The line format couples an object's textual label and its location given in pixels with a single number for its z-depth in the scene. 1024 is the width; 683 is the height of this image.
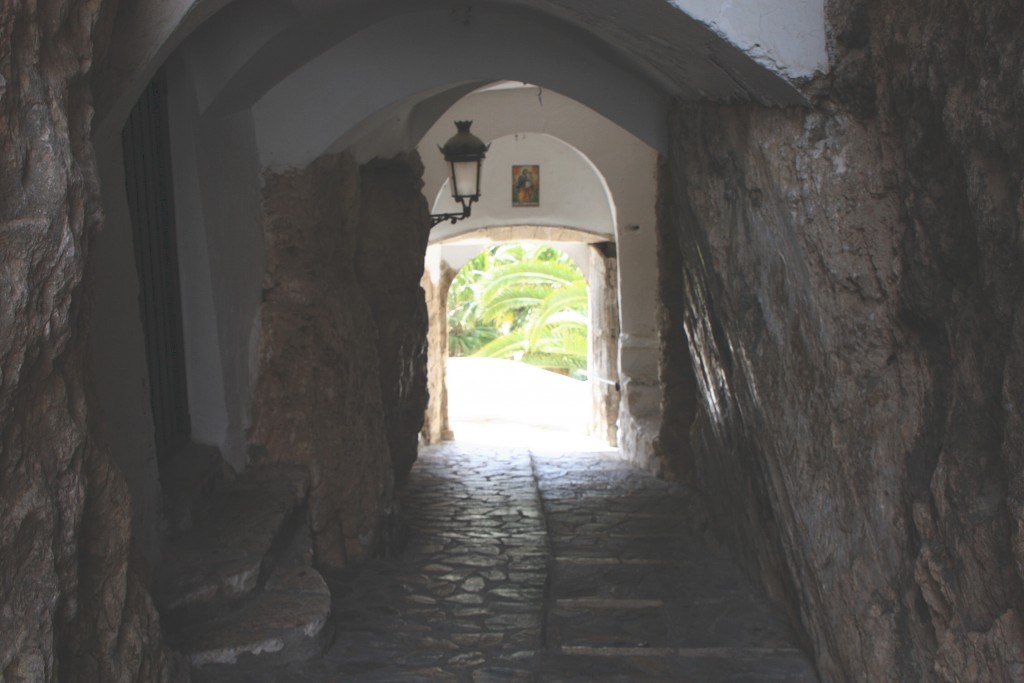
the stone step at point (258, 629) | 3.46
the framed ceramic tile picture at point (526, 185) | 11.88
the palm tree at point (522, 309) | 20.56
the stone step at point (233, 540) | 3.63
